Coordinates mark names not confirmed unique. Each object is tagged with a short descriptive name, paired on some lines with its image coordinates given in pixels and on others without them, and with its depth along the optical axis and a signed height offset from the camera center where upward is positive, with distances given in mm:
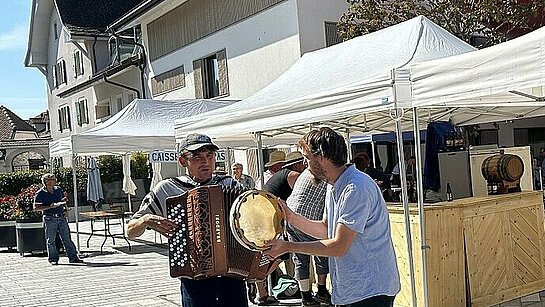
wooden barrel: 6729 -363
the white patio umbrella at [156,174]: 15520 -362
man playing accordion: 3695 -274
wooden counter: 6141 -1156
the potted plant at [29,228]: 13359 -1252
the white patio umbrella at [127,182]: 15997 -514
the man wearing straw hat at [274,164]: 8180 -170
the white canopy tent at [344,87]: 5445 +583
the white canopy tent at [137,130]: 12180 +631
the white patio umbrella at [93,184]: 19672 -640
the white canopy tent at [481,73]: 3984 +445
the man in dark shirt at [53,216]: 11711 -927
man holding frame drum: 3273 -462
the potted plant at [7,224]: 14398 -1226
